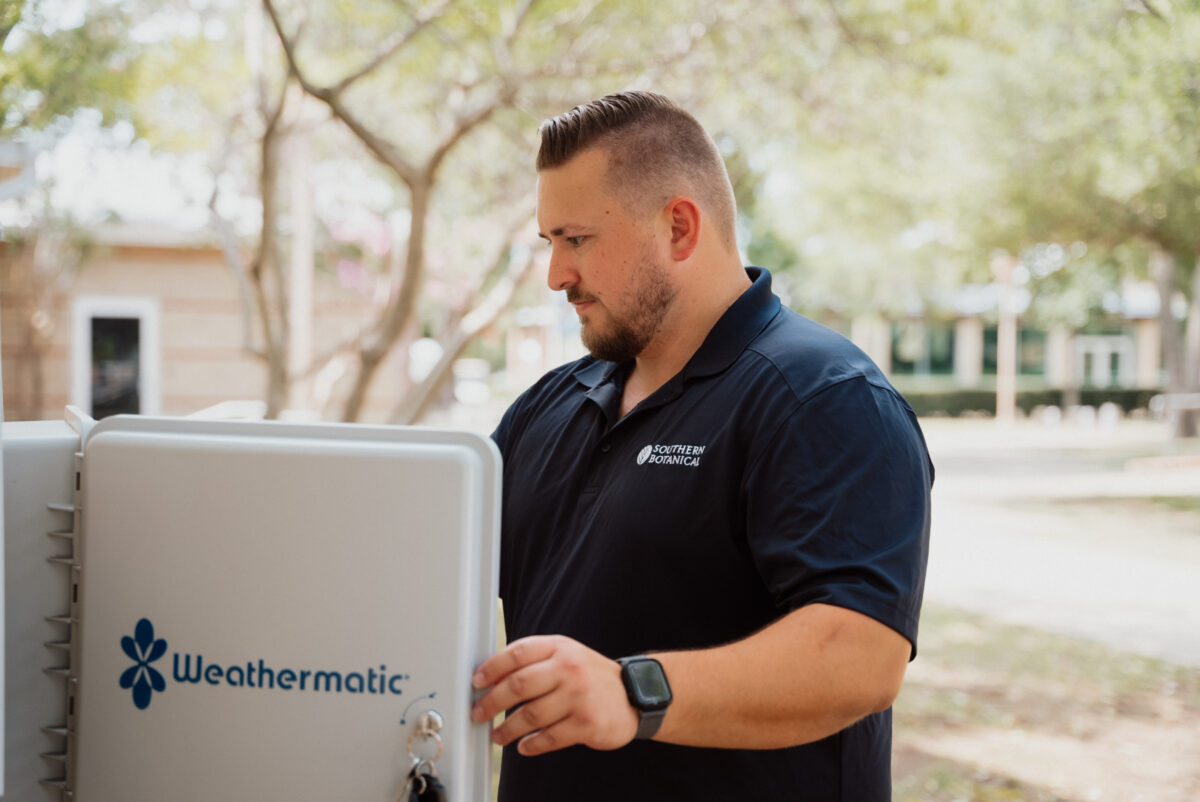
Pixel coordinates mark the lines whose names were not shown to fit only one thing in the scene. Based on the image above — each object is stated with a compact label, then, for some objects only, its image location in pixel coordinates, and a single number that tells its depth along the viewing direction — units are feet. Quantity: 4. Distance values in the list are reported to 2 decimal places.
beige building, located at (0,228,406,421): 40.86
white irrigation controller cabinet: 3.45
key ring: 3.44
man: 4.19
